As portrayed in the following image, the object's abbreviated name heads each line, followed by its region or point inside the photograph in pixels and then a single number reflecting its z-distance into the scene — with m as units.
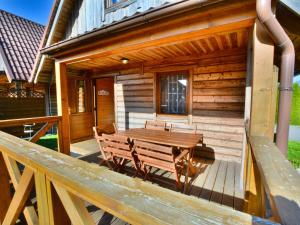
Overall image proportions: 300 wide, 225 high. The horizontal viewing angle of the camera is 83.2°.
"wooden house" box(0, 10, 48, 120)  5.29
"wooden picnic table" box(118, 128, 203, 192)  2.62
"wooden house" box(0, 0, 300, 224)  0.61
